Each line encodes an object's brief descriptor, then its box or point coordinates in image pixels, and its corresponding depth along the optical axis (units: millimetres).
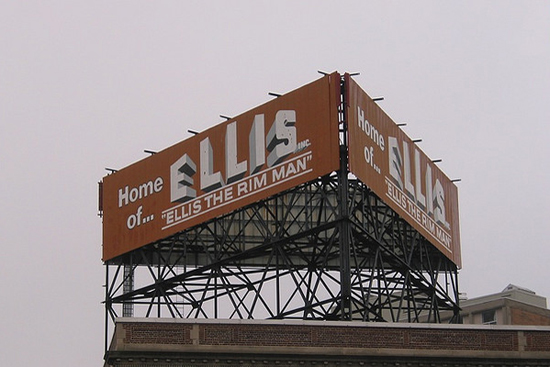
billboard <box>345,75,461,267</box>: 53844
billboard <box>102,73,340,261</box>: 53812
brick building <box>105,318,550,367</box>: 44625
